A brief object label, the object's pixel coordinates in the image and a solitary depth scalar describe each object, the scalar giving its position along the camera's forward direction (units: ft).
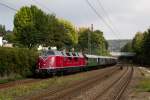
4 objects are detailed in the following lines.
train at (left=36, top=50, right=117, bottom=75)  122.42
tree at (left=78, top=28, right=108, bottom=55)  523.01
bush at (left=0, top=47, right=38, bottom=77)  112.68
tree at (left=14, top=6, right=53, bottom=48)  290.56
